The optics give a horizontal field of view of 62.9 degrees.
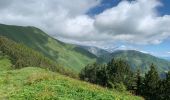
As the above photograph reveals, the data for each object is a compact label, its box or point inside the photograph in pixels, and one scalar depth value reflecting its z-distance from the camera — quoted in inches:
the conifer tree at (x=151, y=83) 2151.3
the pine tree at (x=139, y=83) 2203.8
